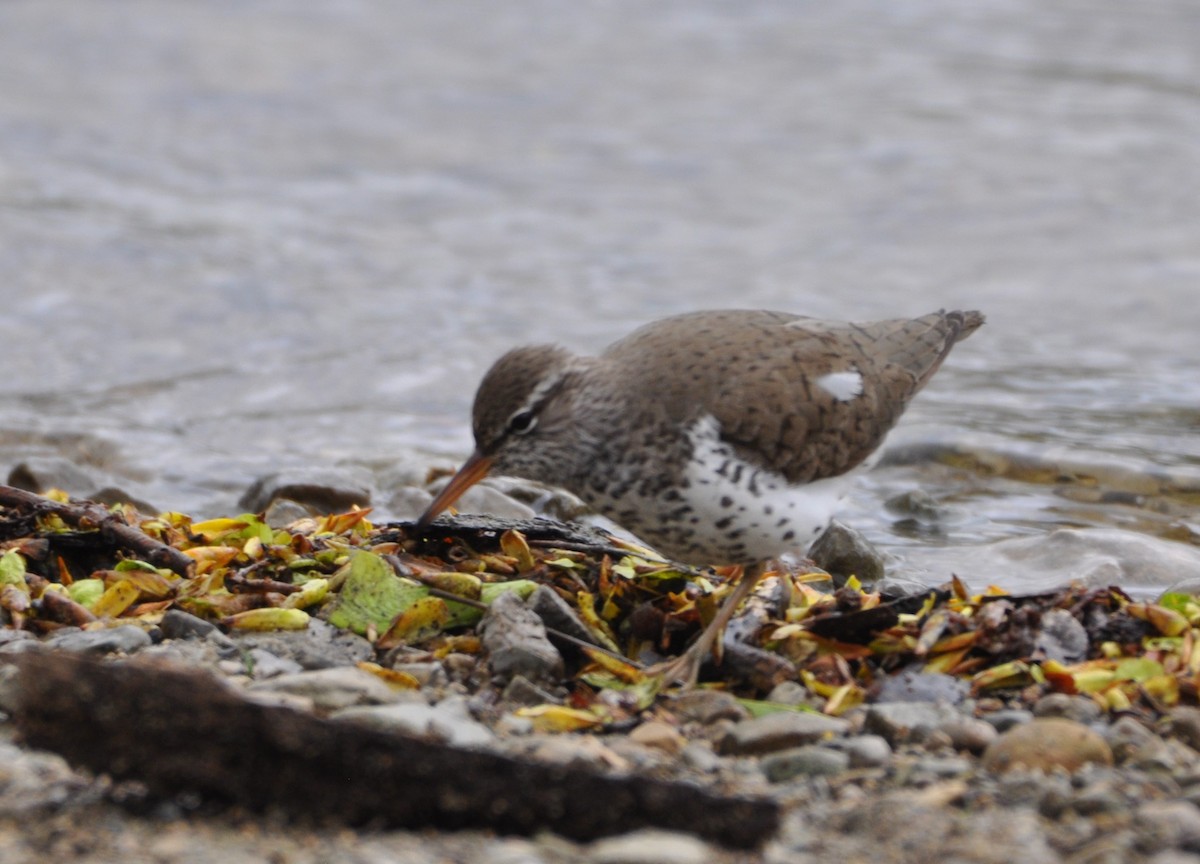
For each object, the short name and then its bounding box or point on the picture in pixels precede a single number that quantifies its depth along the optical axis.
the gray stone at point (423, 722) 8.63
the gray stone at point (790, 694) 10.14
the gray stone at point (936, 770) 8.52
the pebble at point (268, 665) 10.04
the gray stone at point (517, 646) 10.20
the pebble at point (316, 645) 10.33
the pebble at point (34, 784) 7.55
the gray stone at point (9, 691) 9.10
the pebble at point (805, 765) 8.66
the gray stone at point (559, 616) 10.81
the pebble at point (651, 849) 7.10
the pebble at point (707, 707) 9.70
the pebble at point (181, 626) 10.72
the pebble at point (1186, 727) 9.25
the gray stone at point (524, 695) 9.94
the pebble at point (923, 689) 10.03
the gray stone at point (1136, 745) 8.64
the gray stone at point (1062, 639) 10.53
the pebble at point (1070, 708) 9.52
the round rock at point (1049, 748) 8.61
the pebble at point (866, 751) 8.77
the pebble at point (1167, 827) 7.36
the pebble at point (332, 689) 9.23
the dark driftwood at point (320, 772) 7.41
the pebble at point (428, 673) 10.10
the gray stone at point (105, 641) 10.28
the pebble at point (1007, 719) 9.42
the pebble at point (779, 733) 9.06
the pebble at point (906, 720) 9.23
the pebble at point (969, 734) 9.07
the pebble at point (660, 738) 9.16
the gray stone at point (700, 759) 8.87
